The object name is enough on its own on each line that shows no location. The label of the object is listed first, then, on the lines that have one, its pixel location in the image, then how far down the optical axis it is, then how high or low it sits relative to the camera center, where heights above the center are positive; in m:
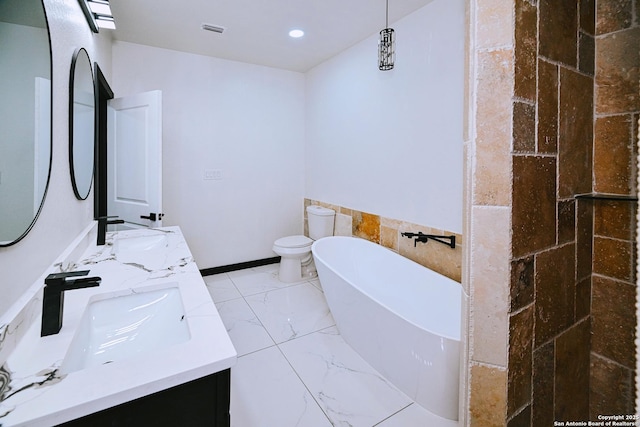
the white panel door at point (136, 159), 2.66 +0.46
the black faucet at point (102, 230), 1.87 -0.14
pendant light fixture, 2.23 +1.28
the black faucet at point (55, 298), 0.90 -0.28
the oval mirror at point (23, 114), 0.82 +0.31
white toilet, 3.37 -0.45
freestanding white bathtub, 1.53 -0.71
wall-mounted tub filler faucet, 2.16 -0.23
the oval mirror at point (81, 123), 1.53 +0.50
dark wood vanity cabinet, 0.68 -0.50
